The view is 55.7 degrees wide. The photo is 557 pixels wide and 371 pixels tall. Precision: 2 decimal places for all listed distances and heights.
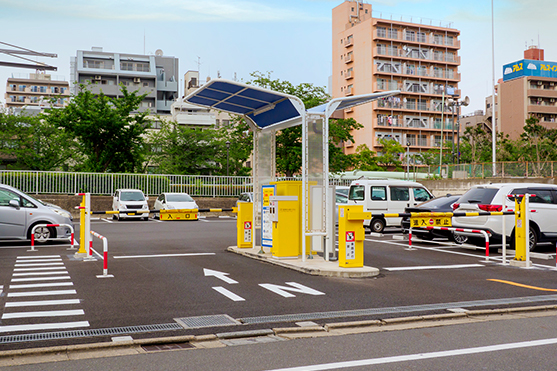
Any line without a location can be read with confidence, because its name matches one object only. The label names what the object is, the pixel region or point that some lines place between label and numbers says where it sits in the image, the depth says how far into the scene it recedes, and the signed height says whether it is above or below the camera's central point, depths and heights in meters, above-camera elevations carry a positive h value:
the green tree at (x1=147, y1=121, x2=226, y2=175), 48.88 +3.46
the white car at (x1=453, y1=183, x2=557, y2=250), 13.78 -0.62
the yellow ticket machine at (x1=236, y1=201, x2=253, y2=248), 13.41 -1.00
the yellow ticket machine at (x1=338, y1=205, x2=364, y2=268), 10.03 -0.94
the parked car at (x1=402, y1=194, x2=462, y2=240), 16.66 -0.76
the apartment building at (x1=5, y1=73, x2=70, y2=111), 112.88 +21.22
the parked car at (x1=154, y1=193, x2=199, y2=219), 29.27 -0.84
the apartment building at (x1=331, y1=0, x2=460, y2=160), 73.94 +15.90
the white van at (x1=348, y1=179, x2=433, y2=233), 20.25 -0.42
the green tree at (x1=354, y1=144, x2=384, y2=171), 63.04 +2.99
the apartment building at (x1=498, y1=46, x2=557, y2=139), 78.88 +13.95
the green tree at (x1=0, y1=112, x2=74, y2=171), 42.44 +3.61
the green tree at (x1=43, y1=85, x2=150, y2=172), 36.22 +4.13
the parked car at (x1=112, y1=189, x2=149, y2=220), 29.58 -0.83
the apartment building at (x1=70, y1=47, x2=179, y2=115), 83.62 +18.15
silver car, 14.98 -0.88
